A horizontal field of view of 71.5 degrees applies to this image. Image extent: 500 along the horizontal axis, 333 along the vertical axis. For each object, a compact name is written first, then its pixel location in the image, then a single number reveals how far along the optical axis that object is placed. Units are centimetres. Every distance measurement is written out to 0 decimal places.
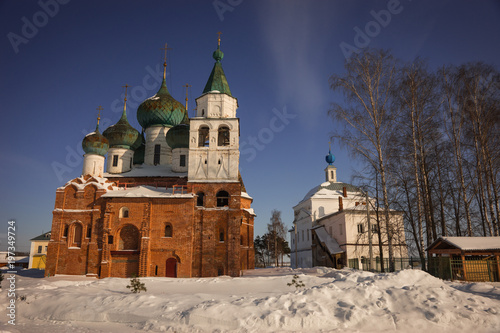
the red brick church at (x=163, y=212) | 2459
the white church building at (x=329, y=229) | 3281
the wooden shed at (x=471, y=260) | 1524
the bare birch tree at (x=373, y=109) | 1758
